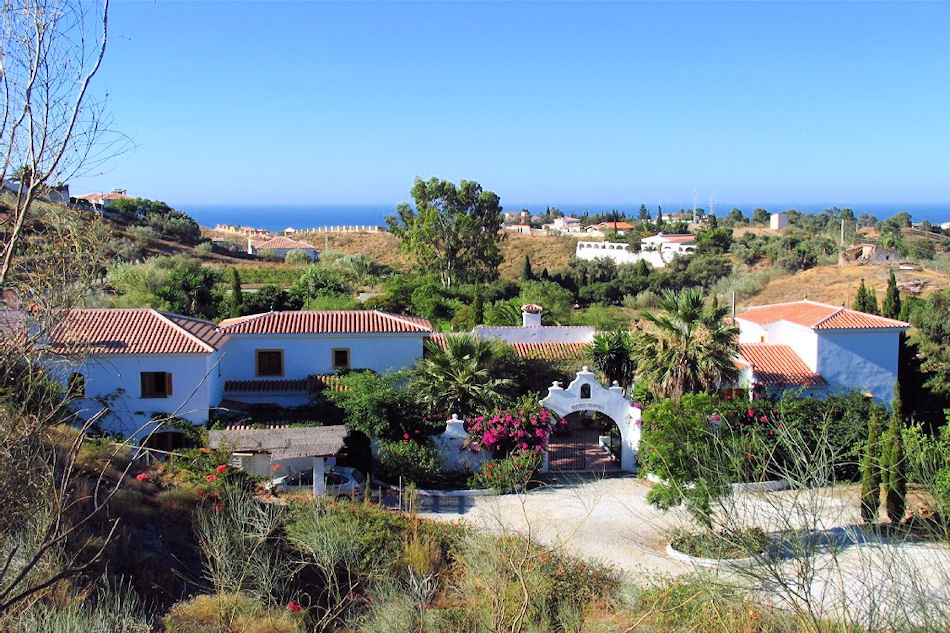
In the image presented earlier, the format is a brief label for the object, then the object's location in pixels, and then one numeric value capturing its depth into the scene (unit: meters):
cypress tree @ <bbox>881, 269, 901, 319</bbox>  30.67
